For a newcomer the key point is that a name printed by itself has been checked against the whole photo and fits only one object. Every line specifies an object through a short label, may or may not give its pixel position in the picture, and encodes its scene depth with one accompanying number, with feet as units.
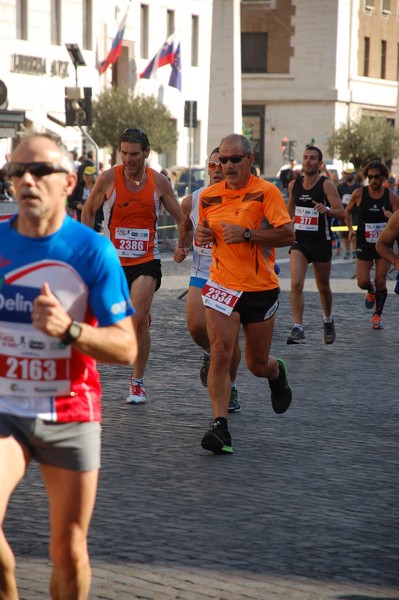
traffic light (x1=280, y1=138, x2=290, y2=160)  202.69
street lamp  92.17
